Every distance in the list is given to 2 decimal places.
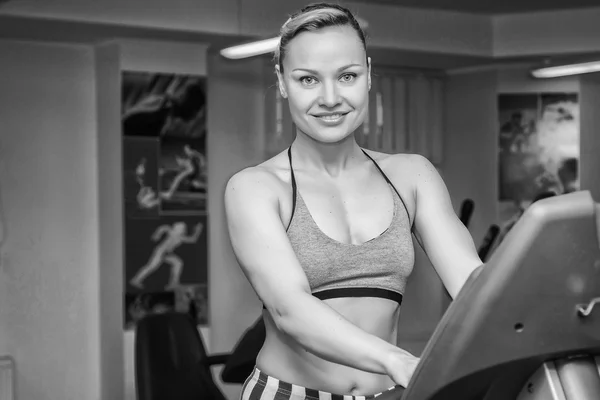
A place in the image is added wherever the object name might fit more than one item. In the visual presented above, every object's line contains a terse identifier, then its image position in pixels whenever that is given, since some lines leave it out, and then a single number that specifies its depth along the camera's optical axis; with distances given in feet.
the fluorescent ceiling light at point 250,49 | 20.39
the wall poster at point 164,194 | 23.02
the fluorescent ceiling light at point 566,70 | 26.05
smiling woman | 4.72
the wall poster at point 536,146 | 30.12
